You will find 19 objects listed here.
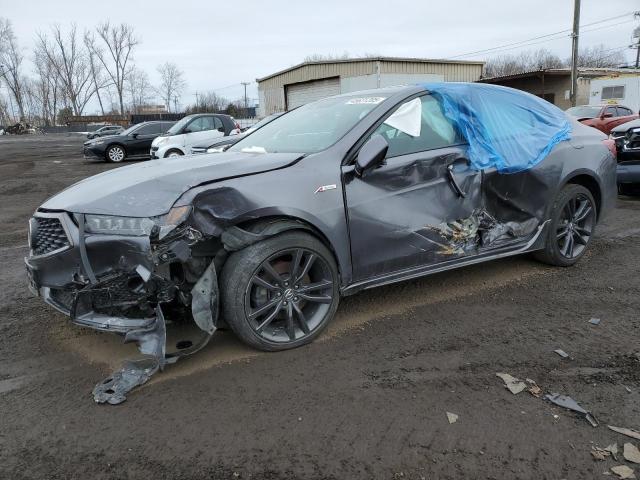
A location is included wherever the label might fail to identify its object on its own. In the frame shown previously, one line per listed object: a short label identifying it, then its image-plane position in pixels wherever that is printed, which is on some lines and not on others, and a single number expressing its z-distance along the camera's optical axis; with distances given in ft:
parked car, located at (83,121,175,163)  61.52
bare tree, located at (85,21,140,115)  260.62
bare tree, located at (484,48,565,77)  229.86
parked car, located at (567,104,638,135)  53.78
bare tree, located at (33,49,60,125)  270.89
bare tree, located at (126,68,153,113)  287.81
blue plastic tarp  13.38
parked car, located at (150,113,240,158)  49.67
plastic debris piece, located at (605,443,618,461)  7.52
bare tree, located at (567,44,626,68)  225.15
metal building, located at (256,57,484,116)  90.02
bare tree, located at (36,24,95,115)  266.01
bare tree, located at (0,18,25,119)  251.80
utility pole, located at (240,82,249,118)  313.32
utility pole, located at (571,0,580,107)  77.84
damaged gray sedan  9.75
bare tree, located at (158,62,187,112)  303.27
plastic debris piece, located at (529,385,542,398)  9.13
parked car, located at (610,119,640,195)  25.07
